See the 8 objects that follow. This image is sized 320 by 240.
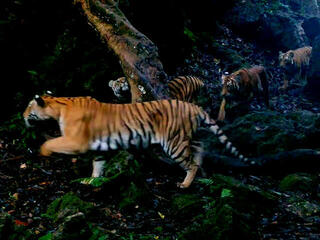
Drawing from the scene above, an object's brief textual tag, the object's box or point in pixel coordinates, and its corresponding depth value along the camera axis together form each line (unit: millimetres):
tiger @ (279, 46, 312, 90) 14031
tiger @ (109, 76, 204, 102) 6871
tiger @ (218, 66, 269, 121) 9555
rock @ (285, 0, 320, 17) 21234
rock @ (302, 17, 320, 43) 20078
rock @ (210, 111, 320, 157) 6704
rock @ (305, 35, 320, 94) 13031
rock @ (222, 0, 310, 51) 15773
